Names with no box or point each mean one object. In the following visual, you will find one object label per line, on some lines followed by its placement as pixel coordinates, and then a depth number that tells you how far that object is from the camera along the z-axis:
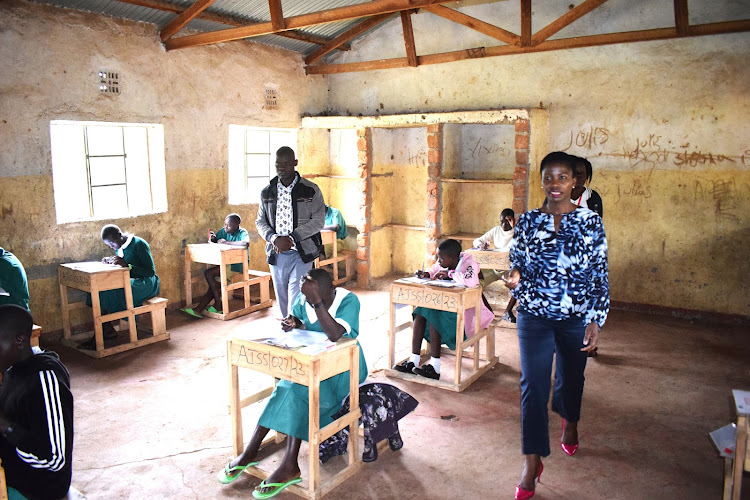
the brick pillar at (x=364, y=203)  7.81
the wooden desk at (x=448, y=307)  4.41
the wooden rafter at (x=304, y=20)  5.05
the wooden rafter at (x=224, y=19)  5.73
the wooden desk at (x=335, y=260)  8.10
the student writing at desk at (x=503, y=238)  6.33
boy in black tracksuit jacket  2.30
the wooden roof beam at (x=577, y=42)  5.78
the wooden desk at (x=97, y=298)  5.24
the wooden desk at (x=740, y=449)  2.17
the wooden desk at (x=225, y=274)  6.50
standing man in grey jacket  4.76
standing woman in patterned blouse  2.84
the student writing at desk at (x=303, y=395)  2.99
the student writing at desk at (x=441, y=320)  4.63
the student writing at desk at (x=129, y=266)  5.52
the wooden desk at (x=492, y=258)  6.04
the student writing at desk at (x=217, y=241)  6.76
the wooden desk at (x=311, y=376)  2.87
